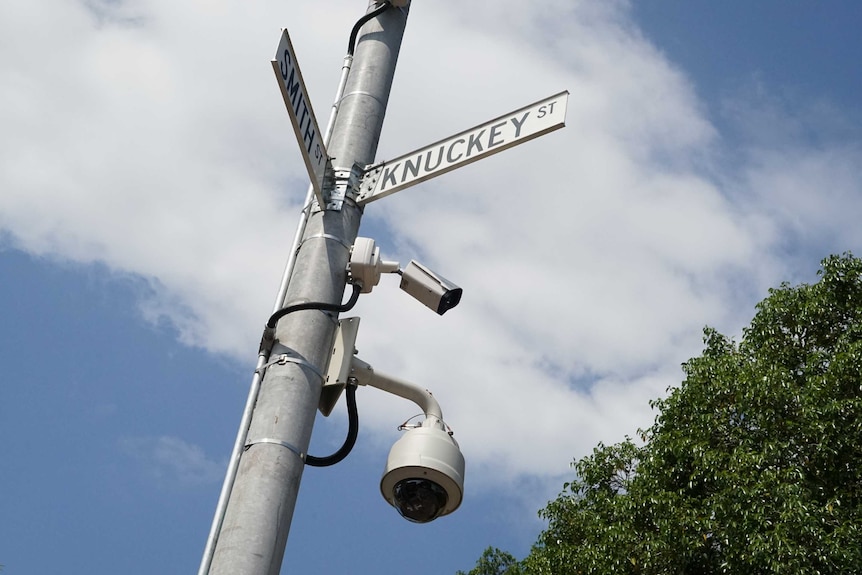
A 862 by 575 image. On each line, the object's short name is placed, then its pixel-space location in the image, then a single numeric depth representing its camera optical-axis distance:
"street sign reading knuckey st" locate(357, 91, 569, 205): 4.12
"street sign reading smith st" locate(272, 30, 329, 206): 3.73
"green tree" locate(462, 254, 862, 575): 13.16
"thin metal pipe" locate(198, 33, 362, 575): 3.19
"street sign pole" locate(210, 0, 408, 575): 3.11
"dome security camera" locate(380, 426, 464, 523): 3.74
